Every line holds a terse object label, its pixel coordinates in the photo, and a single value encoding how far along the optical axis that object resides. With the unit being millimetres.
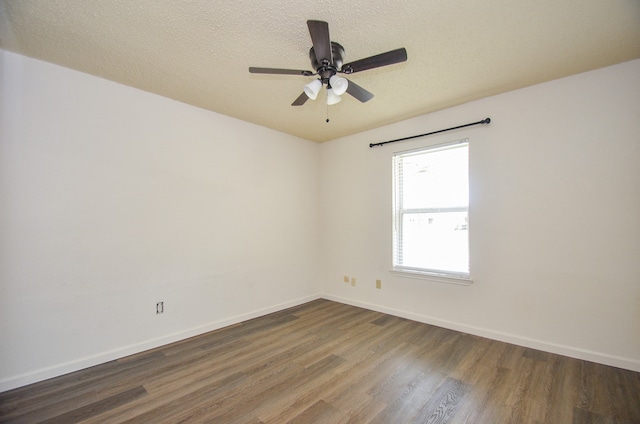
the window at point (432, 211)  3150
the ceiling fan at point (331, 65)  1680
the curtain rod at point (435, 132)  2926
